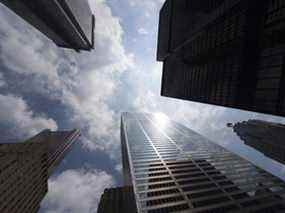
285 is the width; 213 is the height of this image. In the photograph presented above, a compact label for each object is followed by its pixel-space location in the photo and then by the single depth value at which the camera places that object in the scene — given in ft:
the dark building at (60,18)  192.24
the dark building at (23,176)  197.15
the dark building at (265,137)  434.71
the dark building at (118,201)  239.62
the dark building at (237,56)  100.22
